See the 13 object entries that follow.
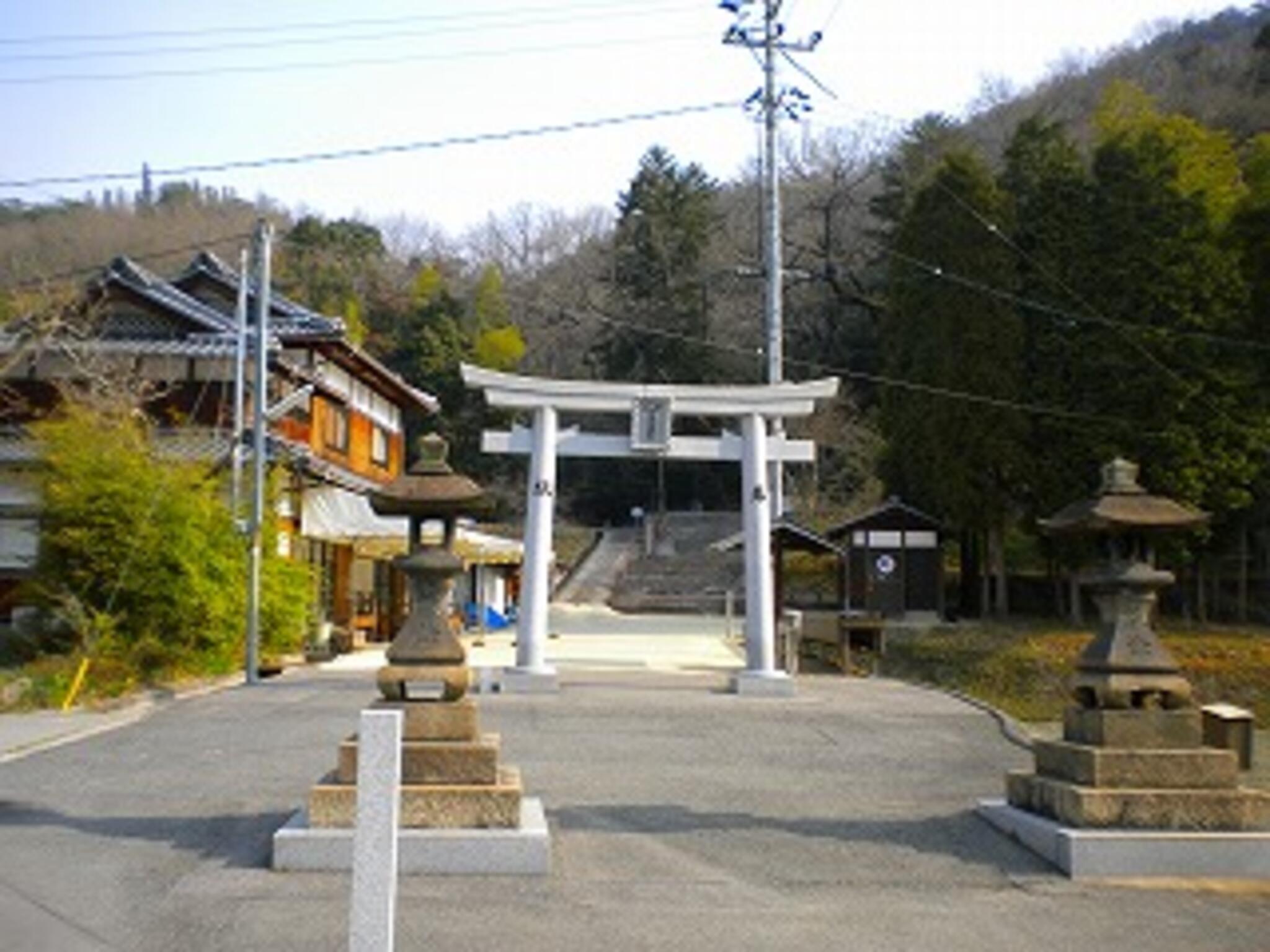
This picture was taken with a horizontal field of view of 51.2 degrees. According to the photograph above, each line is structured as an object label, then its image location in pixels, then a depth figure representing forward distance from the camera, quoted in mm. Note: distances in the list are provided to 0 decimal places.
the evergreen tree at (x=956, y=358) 28922
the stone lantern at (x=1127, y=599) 9008
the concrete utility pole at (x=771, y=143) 29125
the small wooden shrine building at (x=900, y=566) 30359
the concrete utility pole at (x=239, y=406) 19516
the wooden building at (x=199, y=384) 23344
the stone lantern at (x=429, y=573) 8820
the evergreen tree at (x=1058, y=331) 27938
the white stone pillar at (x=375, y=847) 4156
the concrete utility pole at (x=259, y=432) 18875
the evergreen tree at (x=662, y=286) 50250
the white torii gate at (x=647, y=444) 18203
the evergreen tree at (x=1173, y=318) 27016
